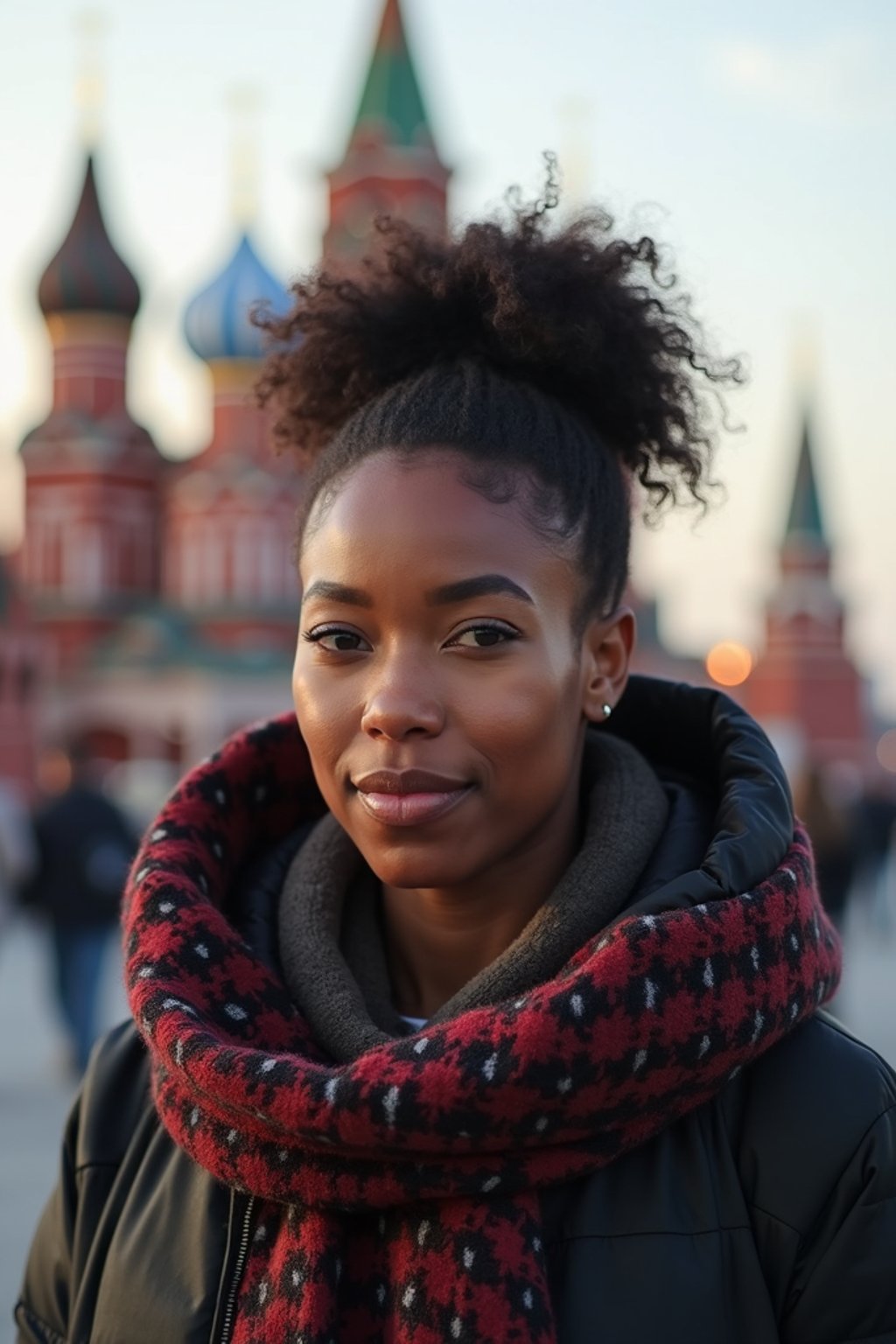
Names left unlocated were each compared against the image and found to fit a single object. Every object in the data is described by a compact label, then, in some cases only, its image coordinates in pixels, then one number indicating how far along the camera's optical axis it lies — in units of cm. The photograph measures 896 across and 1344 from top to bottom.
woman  156
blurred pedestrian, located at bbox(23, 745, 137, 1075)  730
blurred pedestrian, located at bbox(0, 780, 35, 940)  736
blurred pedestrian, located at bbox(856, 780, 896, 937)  1338
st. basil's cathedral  2961
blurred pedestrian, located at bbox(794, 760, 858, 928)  781
